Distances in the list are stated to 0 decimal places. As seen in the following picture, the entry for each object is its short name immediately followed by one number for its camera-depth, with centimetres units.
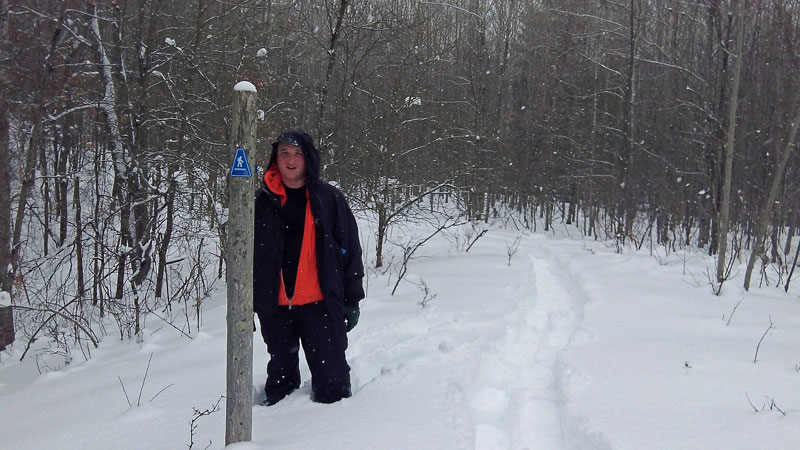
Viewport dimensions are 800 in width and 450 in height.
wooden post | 265
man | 358
